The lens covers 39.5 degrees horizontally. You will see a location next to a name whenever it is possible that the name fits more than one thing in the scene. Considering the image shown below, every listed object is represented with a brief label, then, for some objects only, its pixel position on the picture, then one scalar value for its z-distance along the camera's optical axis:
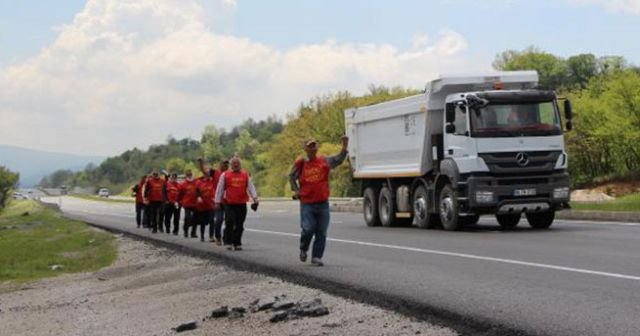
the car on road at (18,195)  169.77
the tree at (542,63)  106.25
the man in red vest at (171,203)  25.36
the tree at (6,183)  127.56
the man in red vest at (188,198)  22.08
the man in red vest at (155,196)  26.62
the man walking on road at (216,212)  18.47
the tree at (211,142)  168.89
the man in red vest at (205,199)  20.81
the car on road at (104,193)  153.24
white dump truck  19.05
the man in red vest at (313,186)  12.72
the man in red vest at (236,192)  16.39
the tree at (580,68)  113.44
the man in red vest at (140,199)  29.67
